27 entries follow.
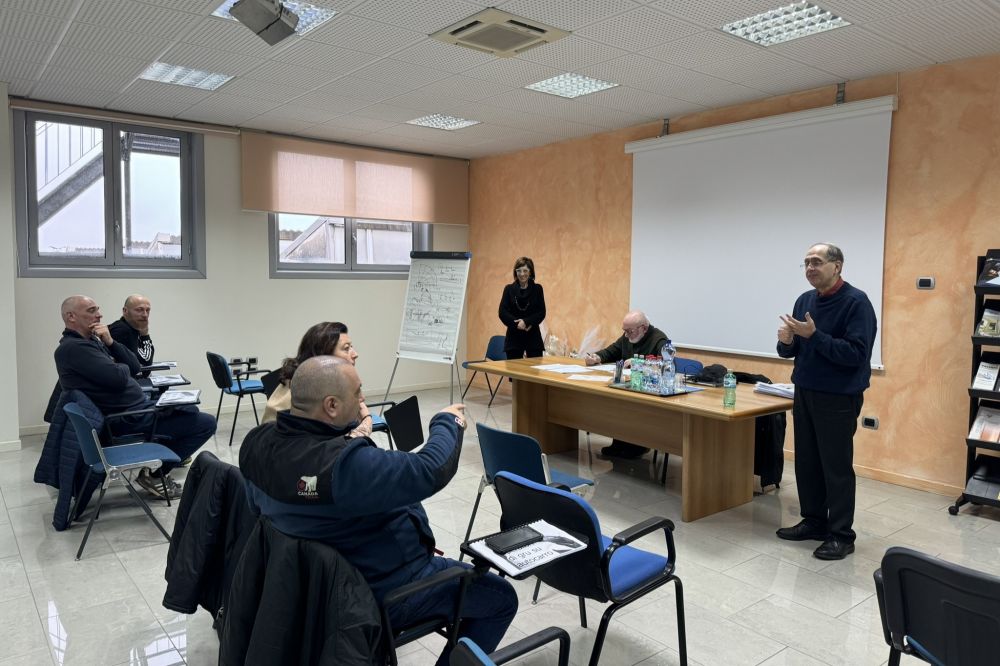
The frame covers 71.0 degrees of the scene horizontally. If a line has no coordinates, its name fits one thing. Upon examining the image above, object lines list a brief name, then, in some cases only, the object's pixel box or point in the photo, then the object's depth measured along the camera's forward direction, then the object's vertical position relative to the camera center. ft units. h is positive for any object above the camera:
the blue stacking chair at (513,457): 9.62 -2.49
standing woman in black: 21.53 -0.92
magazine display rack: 13.61 -2.30
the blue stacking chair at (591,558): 7.13 -2.92
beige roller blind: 23.24 +3.43
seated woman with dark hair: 9.49 -0.99
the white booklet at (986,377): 13.79 -1.73
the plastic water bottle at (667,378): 13.37 -1.80
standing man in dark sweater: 11.18 -1.47
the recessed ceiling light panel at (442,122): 21.87 +4.94
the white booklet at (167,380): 16.75 -2.61
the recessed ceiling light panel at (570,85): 17.58 +5.01
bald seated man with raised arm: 5.91 -1.78
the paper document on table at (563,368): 16.53 -2.09
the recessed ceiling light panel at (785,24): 13.05 +5.06
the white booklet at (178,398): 13.88 -2.54
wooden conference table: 12.98 -3.05
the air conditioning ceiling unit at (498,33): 12.95 +4.76
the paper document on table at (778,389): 13.30 -2.01
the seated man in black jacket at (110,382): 13.19 -2.11
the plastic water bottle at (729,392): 12.22 -1.88
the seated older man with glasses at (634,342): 16.46 -1.42
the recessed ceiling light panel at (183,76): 16.79 +4.87
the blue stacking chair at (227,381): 18.34 -2.84
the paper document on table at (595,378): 15.15 -2.10
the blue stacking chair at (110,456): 11.34 -3.21
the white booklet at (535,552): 5.69 -2.30
